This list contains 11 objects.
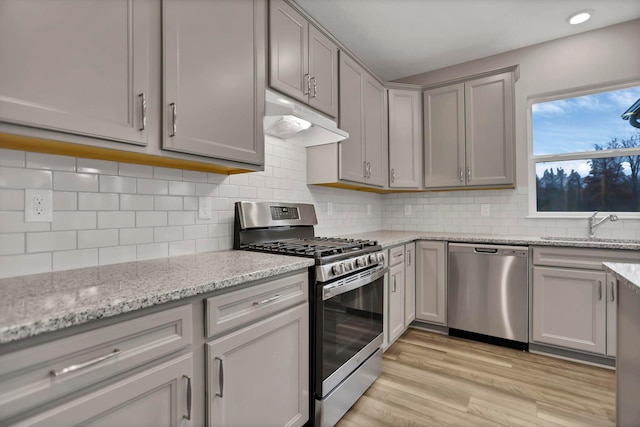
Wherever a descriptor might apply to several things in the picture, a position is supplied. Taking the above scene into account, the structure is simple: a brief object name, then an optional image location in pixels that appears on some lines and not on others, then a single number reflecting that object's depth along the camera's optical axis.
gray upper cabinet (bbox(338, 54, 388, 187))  2.58
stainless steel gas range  1.60
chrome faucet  2.69
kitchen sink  2.62
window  2.79
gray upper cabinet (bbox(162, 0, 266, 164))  1.33
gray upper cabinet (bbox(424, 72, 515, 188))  2.94
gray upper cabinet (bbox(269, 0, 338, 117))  1.89
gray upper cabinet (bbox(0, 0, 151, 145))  0.93
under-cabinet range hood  1.76
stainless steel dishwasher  2.63
